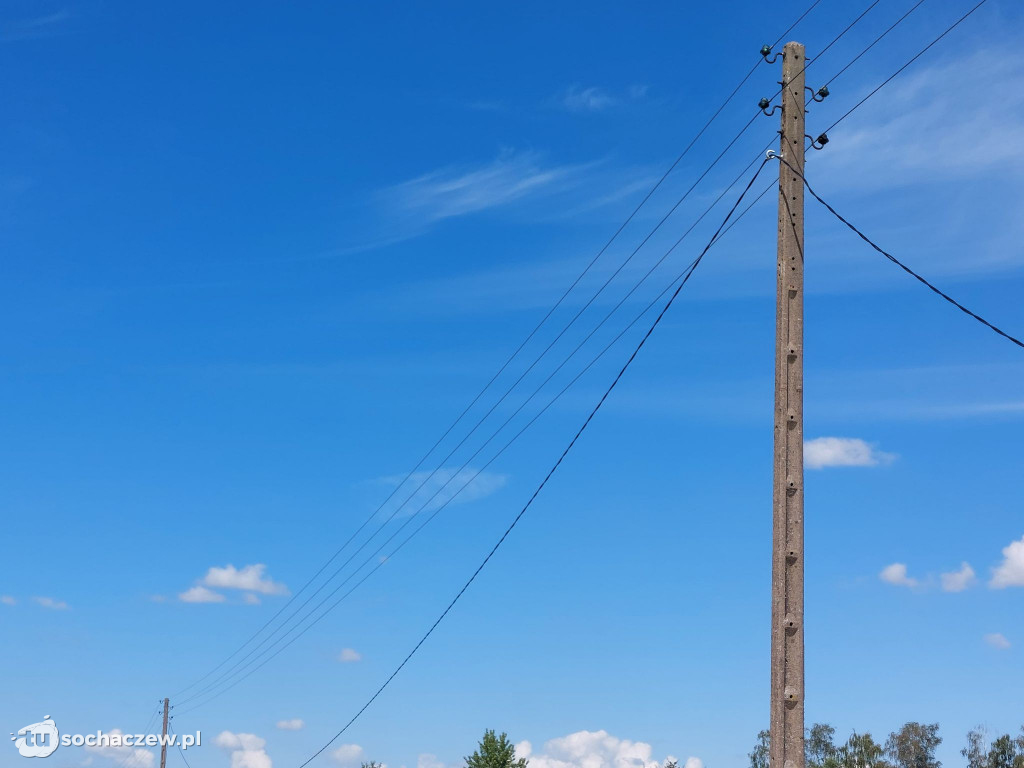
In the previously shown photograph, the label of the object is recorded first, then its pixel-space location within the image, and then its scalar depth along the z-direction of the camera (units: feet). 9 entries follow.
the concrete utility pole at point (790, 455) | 41.65
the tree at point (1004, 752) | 436.23
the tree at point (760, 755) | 456.04
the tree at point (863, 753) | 453.58
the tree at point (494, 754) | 187.21
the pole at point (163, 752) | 247.64
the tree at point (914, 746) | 465.47
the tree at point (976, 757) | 449.06
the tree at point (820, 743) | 471.62
